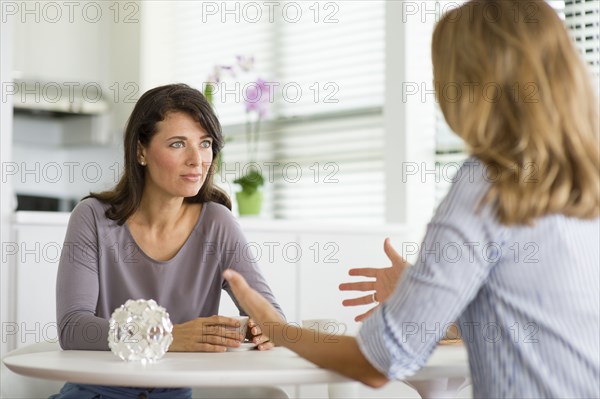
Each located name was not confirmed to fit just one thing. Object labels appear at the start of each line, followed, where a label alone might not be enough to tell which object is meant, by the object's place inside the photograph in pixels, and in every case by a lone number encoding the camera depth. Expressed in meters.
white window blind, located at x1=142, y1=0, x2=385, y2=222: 4.05
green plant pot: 3.54
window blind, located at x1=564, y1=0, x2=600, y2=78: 3.09
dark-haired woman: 2.11
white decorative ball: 1.47
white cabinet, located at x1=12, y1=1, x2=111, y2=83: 5.04
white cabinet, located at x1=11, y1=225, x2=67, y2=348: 2.73
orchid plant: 3.54
